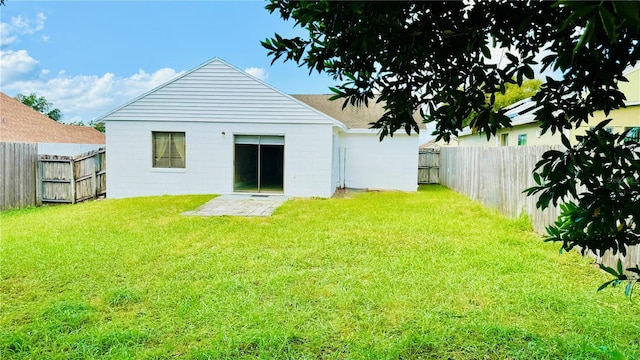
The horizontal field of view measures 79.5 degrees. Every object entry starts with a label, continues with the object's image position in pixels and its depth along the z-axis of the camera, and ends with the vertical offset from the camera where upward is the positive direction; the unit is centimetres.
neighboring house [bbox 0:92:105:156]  1877 +193
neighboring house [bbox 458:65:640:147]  869 +119
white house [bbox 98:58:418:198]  1246 +102
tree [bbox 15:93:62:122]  3925 +643
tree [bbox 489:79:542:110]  2232 +458
